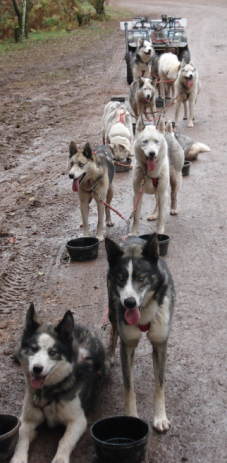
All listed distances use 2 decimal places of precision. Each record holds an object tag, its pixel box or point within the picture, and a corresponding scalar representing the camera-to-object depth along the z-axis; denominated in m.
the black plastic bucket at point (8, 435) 6.43
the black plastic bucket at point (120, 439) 6.26
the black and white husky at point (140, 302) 6.41
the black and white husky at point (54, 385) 6.58
